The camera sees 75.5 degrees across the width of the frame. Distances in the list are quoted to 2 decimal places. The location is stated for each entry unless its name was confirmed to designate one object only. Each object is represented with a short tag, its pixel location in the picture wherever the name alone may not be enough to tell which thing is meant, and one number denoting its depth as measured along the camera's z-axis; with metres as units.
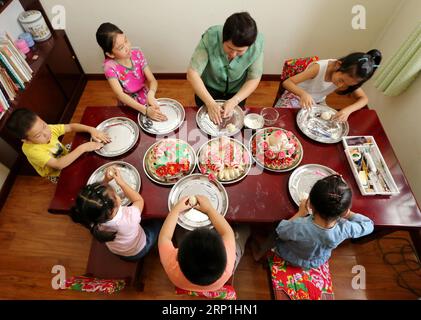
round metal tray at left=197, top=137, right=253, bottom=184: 1.57
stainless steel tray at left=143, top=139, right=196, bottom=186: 1.57
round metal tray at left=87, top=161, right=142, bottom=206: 1.54
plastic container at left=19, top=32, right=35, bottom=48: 2.61
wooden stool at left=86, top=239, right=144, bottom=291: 1.65
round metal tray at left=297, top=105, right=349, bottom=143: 1.74
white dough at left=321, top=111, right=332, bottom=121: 1.83
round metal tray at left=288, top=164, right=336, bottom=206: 1.52
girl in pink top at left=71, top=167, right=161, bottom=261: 1.30
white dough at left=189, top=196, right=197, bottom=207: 1.42
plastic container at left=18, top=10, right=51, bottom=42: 2.55
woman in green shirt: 1.66
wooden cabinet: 2.41
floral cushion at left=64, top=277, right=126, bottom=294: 1.26
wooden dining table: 1.46
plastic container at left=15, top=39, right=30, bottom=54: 2.55
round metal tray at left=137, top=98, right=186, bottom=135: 1.78
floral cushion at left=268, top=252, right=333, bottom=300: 1.57
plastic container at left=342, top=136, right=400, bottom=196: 1.53
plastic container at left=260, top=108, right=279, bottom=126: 1.82
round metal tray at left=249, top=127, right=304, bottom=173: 1.60
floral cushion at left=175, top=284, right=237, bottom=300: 1.29
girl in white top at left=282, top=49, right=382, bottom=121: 1.70
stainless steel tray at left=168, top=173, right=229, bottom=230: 1.47
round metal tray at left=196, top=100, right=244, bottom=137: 1.77
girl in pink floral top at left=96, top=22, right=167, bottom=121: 1.85
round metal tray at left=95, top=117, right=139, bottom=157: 1.69
